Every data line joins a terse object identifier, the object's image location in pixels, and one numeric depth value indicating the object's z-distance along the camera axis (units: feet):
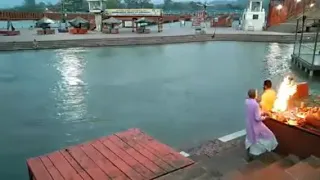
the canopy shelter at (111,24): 104.58
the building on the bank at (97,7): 109.40
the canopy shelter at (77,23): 109.40
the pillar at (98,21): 114.14
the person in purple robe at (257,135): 16.44
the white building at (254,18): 112.37
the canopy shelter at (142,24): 109.81
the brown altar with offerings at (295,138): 15.66
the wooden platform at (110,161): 14.75
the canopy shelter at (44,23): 109.50
